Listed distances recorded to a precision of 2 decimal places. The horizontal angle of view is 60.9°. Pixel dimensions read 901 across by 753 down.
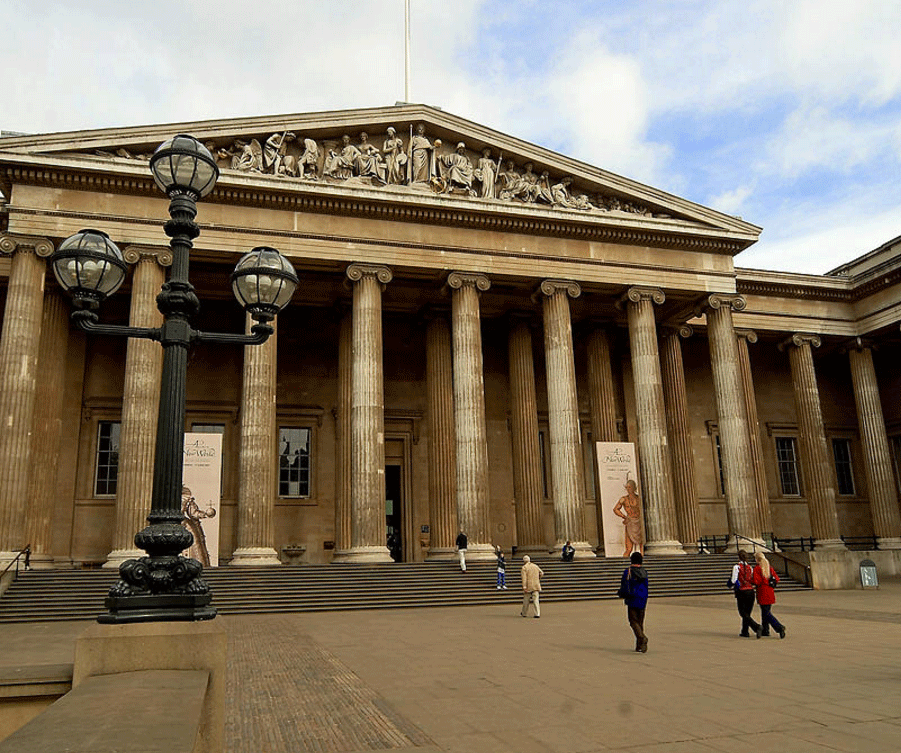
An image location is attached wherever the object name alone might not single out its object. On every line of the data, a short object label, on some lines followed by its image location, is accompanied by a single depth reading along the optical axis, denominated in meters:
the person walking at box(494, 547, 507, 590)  21.00
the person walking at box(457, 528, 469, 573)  22.86
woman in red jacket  12.38
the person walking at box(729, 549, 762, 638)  12.47
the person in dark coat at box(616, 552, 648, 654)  10.88
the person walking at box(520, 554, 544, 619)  16.25
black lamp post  5.43
